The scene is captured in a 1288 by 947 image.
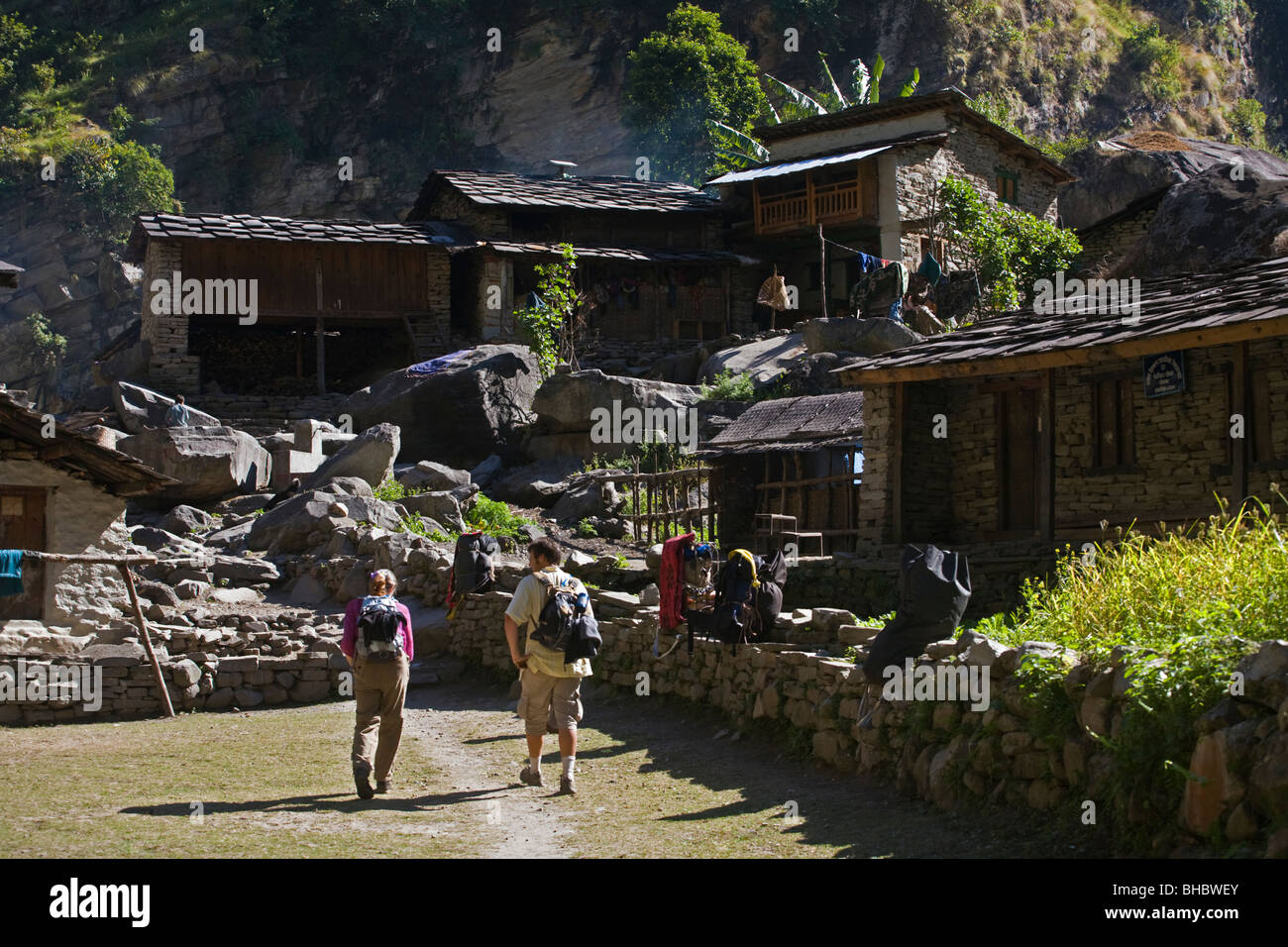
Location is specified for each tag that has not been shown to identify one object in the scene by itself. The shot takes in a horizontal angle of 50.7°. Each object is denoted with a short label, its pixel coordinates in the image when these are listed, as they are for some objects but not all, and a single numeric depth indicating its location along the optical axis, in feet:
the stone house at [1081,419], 45.03
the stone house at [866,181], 113.60
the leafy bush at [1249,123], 175.52
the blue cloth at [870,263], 106.62
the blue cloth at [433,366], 95.62
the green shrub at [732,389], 88.07
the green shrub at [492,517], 70.18
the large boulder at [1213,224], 88.94
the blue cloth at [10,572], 44.32
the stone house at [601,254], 113.91
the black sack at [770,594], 38.70
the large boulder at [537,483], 80.18
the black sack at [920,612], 29.86
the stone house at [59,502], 50.14
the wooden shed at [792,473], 63.31
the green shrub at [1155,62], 176.76
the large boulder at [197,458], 80.02
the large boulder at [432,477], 78.89
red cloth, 40.78
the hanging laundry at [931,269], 105.19
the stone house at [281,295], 105.70
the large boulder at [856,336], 89.51
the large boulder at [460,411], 90.58
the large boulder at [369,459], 78.02
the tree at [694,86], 155.22
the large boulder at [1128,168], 126.52
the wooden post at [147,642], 45.27
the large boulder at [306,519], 66.69
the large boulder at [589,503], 75.51
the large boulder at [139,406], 92.53
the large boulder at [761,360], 91.81
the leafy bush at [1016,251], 103.45
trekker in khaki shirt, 30.30
